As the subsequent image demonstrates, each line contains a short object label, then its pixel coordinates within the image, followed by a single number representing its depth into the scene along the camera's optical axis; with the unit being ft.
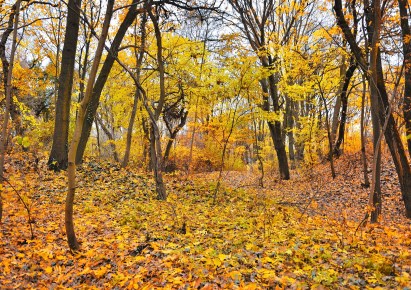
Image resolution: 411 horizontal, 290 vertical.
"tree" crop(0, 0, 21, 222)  17.08
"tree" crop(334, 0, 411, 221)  21.85
